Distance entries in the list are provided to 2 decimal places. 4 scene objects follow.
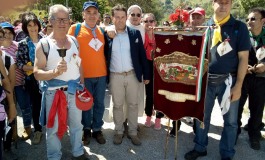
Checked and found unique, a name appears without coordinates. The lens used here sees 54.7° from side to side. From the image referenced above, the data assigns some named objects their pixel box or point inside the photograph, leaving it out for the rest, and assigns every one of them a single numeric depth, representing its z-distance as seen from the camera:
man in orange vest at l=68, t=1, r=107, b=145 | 4.03
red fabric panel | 3.60
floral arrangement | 3.47
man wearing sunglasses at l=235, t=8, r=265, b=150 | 4.23
